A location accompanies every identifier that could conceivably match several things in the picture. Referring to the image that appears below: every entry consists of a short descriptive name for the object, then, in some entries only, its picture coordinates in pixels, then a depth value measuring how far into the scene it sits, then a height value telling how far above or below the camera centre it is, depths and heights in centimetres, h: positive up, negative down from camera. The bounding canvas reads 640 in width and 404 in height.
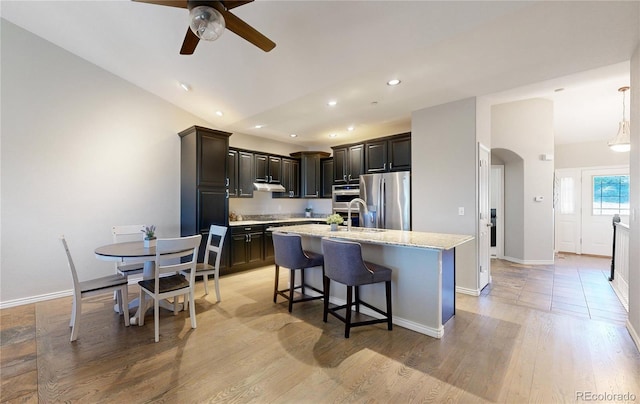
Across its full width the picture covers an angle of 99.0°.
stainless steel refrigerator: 446 +3
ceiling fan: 188 +134
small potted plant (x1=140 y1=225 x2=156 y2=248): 313 -45
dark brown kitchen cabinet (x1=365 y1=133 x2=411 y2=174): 468 +87
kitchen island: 259 -73
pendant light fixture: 437 +101
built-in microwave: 550 +13
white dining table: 270 -52
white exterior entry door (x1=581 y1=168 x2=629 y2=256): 611 -47
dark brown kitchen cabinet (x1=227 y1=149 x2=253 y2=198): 525 +57
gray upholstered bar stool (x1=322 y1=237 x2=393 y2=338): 252 -67
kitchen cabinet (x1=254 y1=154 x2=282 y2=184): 569 +73
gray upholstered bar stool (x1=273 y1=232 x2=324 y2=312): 311 -65
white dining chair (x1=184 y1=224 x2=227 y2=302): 350 -84
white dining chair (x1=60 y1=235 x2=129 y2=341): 257 -86
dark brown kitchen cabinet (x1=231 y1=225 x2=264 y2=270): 490 -81
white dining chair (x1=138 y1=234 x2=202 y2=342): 257 -83
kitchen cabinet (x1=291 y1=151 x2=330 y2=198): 640 +70
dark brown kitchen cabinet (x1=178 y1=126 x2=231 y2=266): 445 +37
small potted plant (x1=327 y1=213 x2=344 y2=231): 345 -24
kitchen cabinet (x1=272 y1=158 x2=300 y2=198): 619 +54
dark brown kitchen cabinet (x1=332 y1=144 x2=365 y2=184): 547 +81
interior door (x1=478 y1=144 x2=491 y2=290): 380 -23
